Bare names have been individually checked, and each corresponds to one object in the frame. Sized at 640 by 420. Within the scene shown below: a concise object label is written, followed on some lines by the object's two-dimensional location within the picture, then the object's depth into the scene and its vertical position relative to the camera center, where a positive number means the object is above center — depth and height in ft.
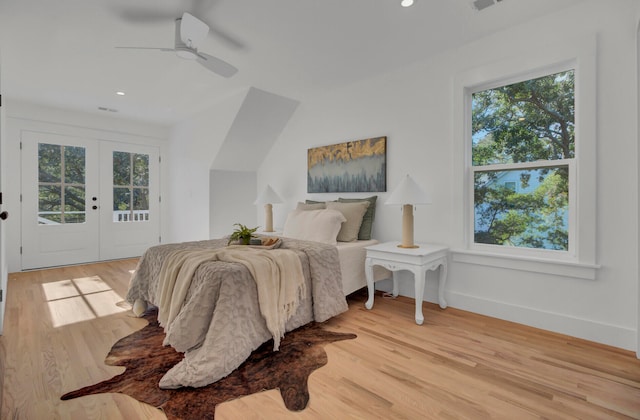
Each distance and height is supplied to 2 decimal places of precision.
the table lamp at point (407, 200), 8.66 +0.22
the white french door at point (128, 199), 16.53 +0.48
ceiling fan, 7.00 +4.05
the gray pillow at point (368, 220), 10.80 -0.42
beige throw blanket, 6.58 -1.61
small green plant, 8.90 -0.82
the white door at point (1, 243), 6.88 -1.01
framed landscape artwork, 11.02 +1.58
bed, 5.79 -1.93
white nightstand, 8.14 -1.47
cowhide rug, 5.02 -3.09
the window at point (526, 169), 7.20 +1.03
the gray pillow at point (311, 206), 11.86 +0.08
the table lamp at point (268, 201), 13.14 +0.30
